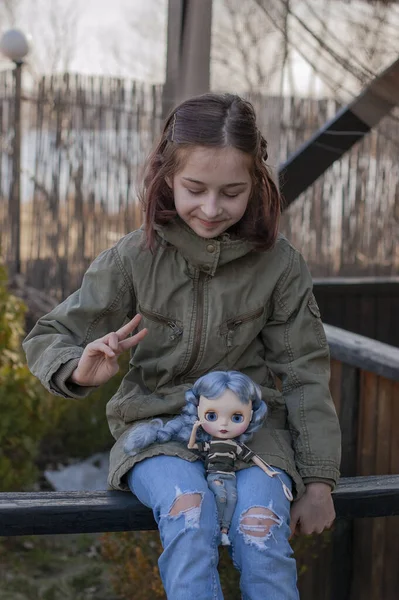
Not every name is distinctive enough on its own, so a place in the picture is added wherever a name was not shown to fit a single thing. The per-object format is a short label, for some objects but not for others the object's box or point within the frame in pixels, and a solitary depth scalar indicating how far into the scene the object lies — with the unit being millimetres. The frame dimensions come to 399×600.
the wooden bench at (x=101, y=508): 1995
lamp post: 7172
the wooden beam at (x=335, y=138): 3561
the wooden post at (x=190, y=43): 4168
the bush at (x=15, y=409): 4289
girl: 2047
